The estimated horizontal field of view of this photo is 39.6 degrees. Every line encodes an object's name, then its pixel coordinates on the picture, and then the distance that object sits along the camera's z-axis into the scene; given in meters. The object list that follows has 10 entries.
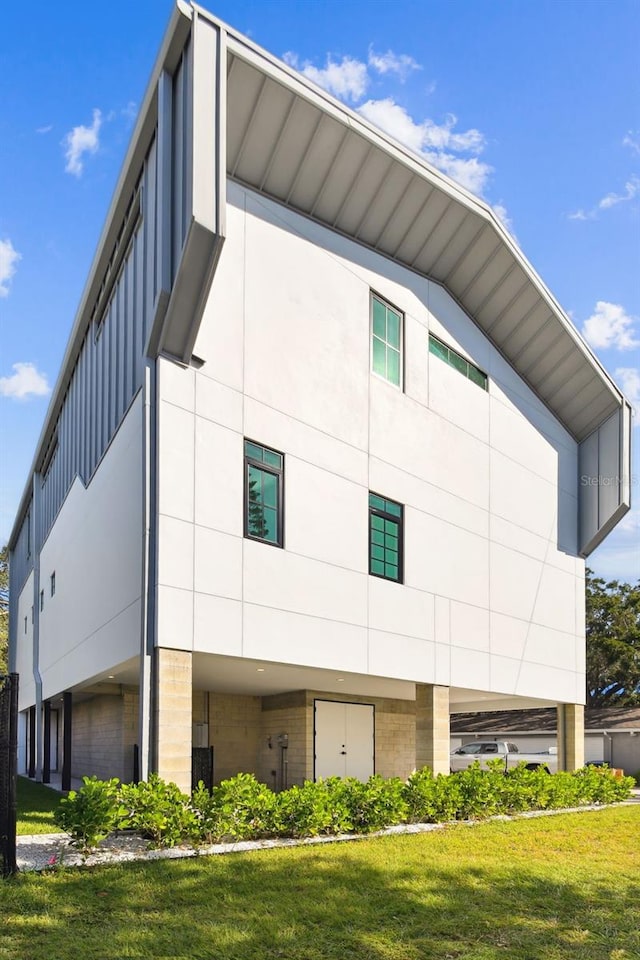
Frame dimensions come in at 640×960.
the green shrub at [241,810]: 12.53
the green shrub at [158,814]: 11.97
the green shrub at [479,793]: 16.70
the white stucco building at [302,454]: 14.24
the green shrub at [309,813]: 13.30
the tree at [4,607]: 47.94
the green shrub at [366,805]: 14.47
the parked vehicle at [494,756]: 33.66
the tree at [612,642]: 47.09
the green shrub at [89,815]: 11.25
